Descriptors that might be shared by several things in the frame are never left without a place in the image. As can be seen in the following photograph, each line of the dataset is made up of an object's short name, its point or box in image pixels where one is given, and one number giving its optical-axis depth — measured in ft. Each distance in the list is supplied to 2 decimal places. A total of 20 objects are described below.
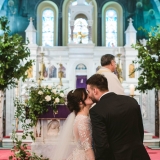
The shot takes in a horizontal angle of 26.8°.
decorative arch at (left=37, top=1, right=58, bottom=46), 65.11
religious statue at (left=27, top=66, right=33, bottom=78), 58.73
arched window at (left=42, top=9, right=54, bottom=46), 65.46
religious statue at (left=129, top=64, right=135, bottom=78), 59.35
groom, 9.87
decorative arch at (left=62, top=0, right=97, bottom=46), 65.20
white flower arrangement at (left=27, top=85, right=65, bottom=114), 26.27
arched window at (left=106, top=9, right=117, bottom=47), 65.30
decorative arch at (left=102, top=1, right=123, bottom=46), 65.00
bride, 11.80
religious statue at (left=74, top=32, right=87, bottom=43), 61.82
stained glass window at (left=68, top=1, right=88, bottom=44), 62.16
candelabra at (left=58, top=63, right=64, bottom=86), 53.93
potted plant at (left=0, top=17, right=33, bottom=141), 34.37
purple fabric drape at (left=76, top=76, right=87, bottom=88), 59.32
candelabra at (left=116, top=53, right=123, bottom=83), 51.80
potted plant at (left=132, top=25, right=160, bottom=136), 34.70
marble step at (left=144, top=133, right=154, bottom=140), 42.37
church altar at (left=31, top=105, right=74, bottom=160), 27.12
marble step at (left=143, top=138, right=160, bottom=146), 38.78
